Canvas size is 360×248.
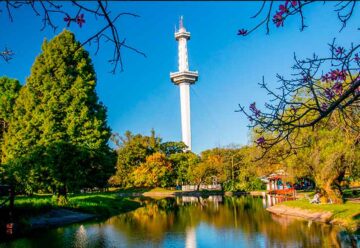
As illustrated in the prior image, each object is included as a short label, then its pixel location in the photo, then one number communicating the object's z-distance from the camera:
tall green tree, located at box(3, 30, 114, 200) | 28.17
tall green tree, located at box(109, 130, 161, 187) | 78.25
